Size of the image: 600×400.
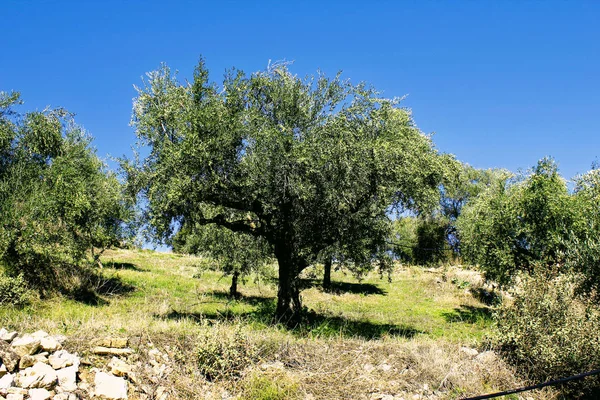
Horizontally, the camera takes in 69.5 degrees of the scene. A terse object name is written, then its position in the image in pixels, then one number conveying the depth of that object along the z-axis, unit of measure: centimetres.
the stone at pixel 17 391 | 869
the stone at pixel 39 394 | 881
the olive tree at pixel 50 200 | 2200
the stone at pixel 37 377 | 911
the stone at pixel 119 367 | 1039
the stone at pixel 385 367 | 1264
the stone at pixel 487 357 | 1345
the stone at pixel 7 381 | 874
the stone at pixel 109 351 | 1083
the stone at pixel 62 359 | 989
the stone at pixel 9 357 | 930
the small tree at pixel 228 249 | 2647
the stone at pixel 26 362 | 951
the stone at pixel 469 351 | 1396
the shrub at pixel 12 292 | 1816
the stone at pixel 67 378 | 947
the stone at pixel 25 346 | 974
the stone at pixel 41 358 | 971
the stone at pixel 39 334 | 1033
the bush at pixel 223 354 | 1149
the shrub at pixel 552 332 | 1265
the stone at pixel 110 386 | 978
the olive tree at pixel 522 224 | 2444
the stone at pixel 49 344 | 1005
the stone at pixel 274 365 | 1193
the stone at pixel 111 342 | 1105
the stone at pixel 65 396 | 908
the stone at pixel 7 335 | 993
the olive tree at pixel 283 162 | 1590
